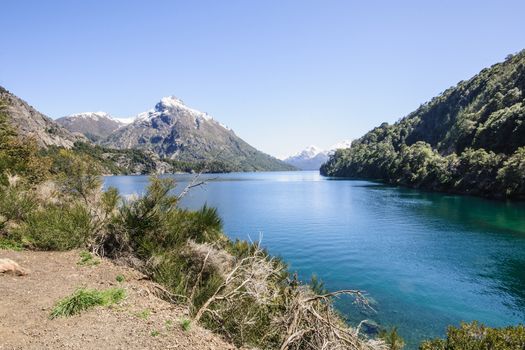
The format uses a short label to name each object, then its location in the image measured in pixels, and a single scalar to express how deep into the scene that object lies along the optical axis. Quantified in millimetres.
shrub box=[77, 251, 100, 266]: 10642
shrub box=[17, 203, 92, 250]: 11750
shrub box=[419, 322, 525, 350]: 9180
